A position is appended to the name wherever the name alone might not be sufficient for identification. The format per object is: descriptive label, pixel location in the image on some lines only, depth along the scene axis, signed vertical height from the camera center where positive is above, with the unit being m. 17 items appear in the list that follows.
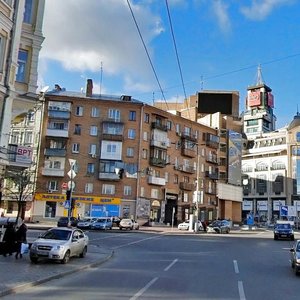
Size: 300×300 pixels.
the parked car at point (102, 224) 50.38 +0.06
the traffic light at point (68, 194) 25.30 +1.56
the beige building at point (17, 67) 21.19 +7.50
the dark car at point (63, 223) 48.33 -0.01
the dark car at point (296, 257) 15.39 -0.79
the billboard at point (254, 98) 156.75 +46.03
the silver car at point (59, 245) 17.31 -0.92
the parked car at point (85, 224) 50.72 -0.04
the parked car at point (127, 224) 52.55 +0.16
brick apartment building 66.44 +10.10
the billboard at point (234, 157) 89.38 +14.63
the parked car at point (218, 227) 54.91 +0.34
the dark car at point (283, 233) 44.97 +0.05
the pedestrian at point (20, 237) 18.30 -0.69
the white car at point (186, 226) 57.82 +0.32
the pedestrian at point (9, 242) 18.50 -0.90
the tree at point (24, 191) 61.43 +4.10
